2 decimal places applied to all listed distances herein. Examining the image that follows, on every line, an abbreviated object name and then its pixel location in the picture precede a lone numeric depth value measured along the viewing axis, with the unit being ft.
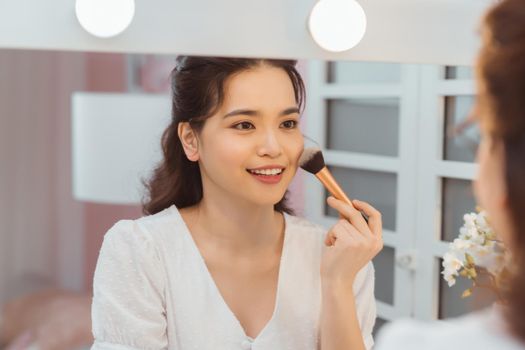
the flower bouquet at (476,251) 2.37
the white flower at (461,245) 2.38
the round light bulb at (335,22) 2.40
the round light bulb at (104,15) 2.22
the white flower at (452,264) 2.41
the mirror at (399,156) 2.66
